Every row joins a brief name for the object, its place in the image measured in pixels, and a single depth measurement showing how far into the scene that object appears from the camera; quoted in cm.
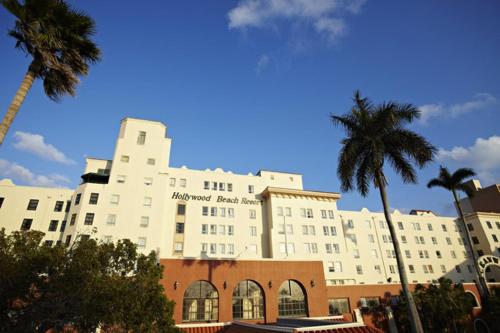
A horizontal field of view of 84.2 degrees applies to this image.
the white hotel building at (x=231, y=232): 3119
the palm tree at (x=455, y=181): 4194
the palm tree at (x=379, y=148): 2028
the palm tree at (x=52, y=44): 1209
